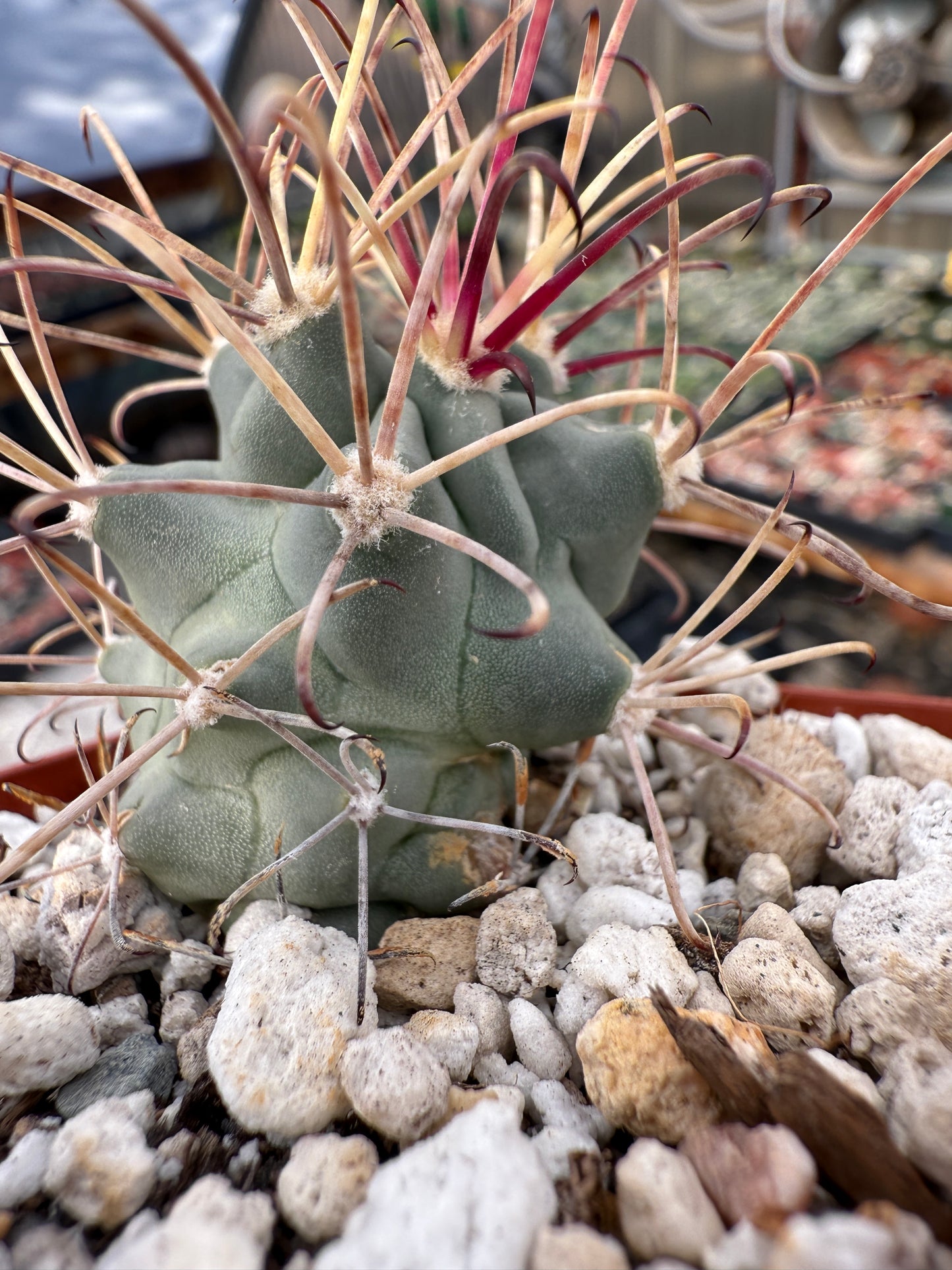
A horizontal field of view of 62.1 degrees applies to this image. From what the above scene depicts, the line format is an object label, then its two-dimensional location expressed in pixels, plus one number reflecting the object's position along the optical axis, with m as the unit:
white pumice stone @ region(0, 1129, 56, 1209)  0.06
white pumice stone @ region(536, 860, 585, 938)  0.09
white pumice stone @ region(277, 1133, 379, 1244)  0.06
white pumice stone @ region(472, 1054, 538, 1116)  0.07
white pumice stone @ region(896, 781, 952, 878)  0.09
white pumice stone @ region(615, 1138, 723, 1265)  0.06
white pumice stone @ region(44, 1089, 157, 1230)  0.06
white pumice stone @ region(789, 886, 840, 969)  0.09
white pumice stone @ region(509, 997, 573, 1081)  0.08
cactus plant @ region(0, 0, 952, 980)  0.08
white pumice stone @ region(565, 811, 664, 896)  0.09
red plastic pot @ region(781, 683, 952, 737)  0.12
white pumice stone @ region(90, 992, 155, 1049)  0.08
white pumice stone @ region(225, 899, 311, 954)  0.08
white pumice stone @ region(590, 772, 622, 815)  0.11
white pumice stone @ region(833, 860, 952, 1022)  0.07
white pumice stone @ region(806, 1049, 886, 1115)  0.06
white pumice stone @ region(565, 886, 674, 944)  0.09
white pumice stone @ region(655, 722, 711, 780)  0.11
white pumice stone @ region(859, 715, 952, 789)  0.10
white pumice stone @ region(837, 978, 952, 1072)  0.07
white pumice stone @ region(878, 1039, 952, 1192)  0.06
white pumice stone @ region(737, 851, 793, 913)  0.09
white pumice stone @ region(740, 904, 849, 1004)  0.08
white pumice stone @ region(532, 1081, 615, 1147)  0.07
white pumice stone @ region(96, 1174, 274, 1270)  0.06
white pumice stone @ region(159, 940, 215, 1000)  0.09
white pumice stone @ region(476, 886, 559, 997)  0.08
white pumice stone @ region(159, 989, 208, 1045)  0.08
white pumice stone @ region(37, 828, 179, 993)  0.08
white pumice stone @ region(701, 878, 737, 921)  0.09
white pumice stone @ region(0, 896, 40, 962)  0.09
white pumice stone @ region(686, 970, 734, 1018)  0.08
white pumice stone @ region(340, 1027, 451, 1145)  0.07
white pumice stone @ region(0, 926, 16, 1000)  0.08
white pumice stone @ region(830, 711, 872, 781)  0.11
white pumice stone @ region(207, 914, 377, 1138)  0.07
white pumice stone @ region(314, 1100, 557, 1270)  0.05
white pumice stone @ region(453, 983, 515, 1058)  0.08
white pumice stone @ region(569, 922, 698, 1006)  0.08
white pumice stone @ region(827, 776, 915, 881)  0.09
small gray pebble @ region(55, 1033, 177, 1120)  0.07
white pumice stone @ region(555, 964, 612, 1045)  0.08
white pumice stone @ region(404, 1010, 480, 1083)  0.07
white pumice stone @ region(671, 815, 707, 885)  0.10
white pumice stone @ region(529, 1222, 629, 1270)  0.05
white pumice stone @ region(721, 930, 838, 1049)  0.07
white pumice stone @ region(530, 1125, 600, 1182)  0.06
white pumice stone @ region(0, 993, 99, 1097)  0.07
